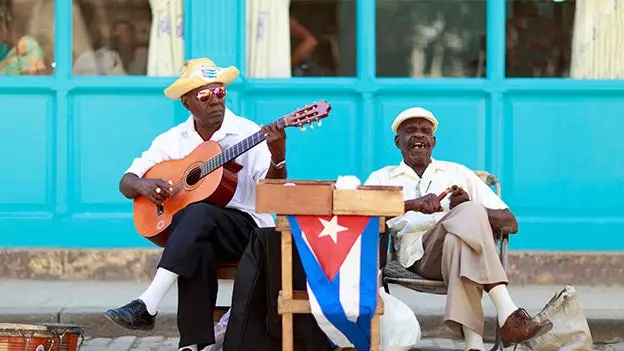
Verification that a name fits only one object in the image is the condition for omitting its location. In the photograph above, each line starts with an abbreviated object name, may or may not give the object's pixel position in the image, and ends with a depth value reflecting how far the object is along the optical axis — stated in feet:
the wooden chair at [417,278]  26.96
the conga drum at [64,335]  25.21
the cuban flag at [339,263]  24.14
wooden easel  23.79
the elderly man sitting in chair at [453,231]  26.00
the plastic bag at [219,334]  27.88
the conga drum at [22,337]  24.71
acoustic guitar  26.50
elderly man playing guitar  26.24
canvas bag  26.55
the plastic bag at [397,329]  25.76
